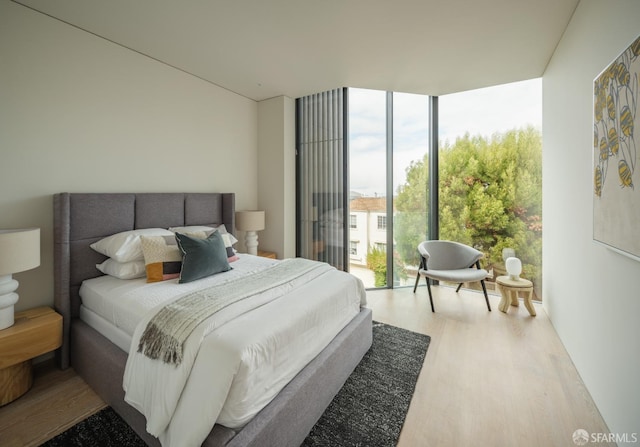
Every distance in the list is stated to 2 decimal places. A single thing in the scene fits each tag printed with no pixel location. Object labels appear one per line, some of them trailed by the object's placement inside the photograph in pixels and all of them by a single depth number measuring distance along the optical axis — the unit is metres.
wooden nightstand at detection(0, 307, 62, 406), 1.72
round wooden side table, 3.05
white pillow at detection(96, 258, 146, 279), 2.21
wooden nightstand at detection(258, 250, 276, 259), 3.86
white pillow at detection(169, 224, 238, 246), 2.72
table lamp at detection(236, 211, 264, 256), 3.55
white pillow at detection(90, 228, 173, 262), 2.21
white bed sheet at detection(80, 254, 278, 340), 1.74
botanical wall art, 1.29
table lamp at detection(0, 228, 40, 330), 1.66
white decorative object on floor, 3.18
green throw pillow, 2.15
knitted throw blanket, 1.35
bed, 1.32
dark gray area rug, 1.52
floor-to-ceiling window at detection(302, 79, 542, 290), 3.52
